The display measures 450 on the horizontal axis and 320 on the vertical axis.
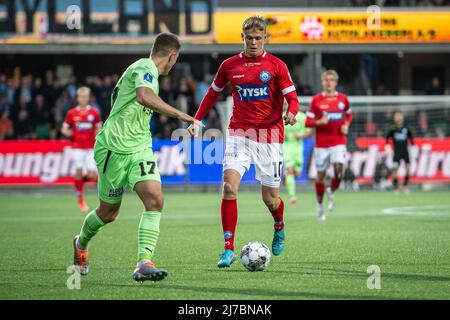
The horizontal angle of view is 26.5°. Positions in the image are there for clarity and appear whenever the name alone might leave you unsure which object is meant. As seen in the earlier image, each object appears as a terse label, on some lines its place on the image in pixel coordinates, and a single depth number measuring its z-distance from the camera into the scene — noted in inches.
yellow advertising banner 1153.4
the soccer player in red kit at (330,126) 648.4
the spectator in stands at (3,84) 1117.1
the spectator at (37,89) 1105.4
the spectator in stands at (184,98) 1083.9
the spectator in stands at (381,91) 1221.8
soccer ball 345.7
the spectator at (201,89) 1147.9
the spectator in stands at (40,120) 1094.4
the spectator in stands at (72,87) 1098.1
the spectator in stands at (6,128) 1070.4
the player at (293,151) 796.0
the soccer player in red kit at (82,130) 775.7
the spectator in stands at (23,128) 1068.5
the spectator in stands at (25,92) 1099.9
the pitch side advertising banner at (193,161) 1009.5
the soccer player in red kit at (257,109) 380.8
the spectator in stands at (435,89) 1213.1
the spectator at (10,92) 1107.9
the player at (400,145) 1005.7
